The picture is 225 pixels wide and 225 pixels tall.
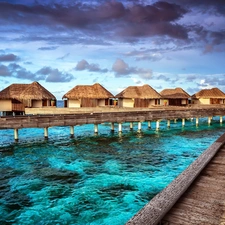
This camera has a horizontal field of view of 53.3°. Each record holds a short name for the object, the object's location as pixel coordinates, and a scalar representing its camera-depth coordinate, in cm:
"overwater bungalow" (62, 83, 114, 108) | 4306
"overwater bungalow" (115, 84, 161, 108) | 4769
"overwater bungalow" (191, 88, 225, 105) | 5877
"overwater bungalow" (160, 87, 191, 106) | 5525
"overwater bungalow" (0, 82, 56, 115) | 3831
